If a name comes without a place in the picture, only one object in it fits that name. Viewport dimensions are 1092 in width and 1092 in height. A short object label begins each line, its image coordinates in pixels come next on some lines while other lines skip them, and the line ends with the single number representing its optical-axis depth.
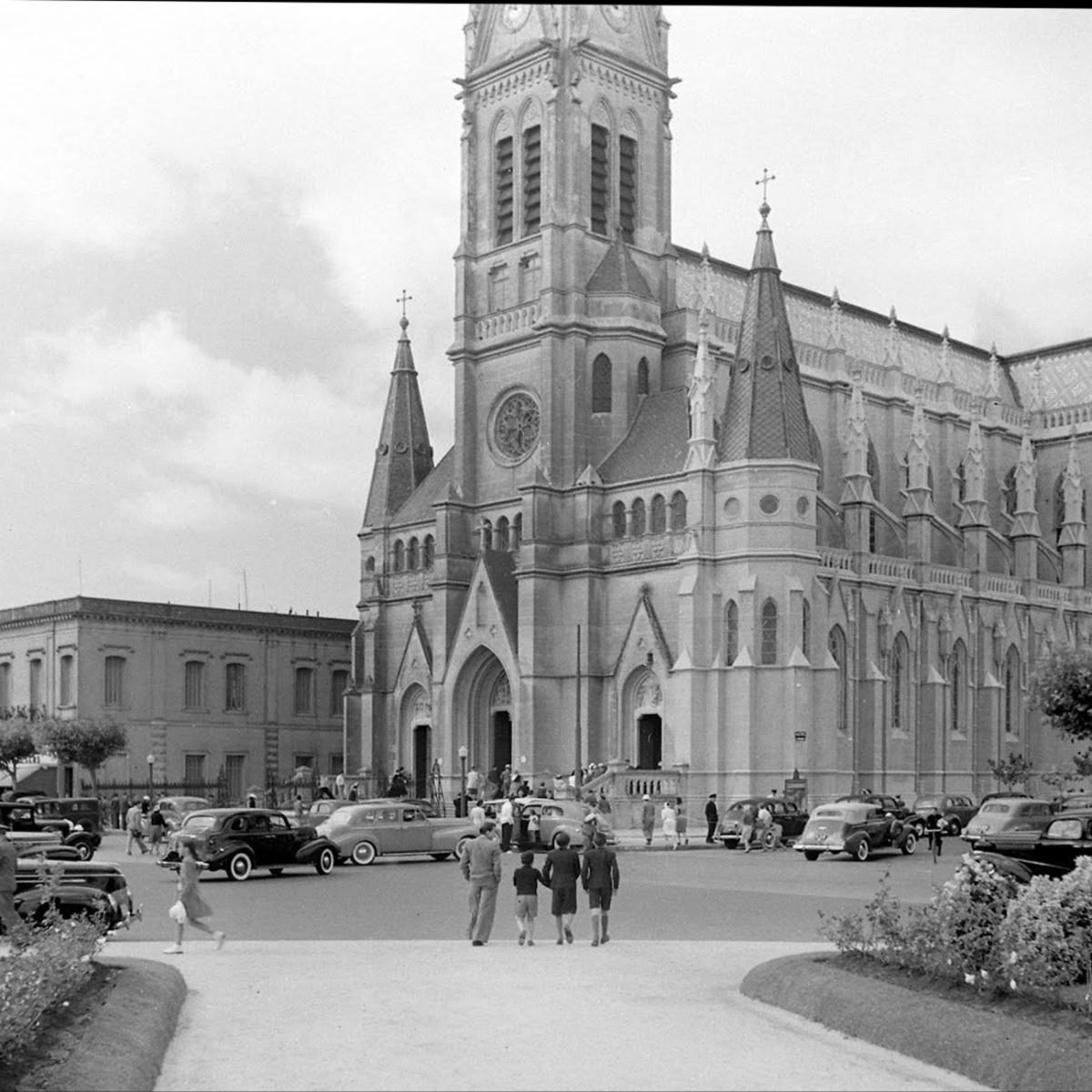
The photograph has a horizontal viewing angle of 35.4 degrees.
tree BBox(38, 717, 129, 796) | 62.56
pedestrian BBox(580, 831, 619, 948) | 21.84
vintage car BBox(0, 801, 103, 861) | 38.53
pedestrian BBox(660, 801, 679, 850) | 47.06
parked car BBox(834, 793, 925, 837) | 46.38
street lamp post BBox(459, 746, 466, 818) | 65.25
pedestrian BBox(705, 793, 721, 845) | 48.88
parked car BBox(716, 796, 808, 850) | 45.97
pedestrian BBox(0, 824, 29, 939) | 19.92
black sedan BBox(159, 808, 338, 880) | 33.75
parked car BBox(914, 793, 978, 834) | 50.19
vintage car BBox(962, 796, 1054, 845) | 38.00
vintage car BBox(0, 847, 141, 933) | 21.09
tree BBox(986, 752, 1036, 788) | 65.75
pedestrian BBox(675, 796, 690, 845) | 47.28
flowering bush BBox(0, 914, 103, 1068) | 11.80
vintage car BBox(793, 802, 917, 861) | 40.59
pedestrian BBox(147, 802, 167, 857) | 42.91
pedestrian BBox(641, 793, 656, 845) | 46.55
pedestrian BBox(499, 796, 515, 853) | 41.94
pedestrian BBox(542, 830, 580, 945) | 22.03
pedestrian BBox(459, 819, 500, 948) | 21.47
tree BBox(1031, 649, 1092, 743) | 42.75
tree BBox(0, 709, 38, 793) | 62.62
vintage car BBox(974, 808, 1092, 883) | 27.67
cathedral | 59.34
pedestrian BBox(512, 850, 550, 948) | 21.84
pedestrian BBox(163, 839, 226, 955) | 21.03
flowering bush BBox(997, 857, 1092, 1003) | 14.68
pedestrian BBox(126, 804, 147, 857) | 44.00
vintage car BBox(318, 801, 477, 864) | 38.66
